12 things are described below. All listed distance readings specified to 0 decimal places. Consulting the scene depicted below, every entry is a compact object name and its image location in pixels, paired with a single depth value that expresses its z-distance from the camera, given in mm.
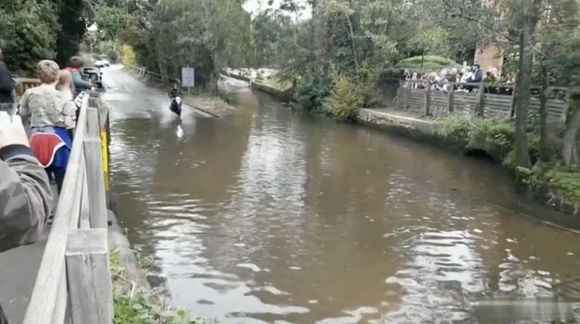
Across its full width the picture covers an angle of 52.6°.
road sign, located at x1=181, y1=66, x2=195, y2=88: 27047
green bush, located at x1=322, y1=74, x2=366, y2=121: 24000
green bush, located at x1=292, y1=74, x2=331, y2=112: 26812
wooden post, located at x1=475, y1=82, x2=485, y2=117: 17344
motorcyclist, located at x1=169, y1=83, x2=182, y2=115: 22234
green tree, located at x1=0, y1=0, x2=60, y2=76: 17672
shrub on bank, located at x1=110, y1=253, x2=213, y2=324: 4066
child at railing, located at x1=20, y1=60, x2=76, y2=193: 5215
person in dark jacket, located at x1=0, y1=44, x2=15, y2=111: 4499
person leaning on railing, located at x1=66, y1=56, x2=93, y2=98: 8172
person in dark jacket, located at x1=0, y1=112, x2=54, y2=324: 1378
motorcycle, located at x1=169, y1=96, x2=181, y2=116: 22219
